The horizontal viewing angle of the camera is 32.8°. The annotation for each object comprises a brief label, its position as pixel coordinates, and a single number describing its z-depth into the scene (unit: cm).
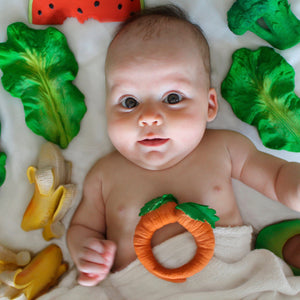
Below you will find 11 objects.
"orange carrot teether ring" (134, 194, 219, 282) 47
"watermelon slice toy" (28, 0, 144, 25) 54
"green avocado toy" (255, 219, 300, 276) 52
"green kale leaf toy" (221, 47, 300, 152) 52
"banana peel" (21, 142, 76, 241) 52
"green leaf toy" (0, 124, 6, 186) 54
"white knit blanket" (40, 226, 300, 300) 46
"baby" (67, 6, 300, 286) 48
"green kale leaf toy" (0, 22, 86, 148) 54
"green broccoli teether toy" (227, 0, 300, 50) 50
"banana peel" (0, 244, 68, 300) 50
